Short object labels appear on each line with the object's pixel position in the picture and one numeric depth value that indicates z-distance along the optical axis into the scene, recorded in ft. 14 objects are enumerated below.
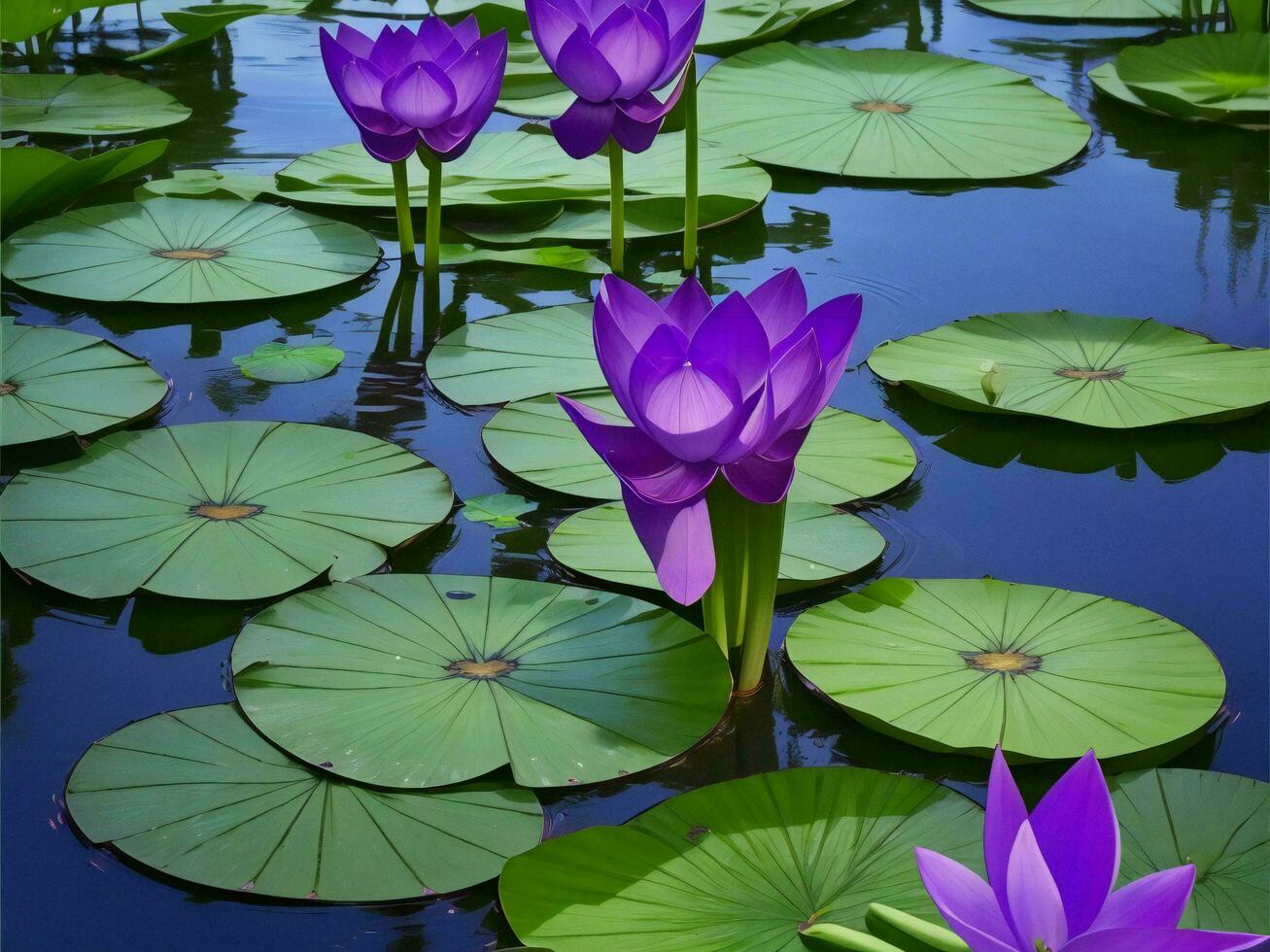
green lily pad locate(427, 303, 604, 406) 12.86
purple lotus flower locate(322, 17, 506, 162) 13.08
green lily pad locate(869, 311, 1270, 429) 12.70
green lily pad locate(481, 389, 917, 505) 12.40
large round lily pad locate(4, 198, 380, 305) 13.27
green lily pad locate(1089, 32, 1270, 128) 14.63
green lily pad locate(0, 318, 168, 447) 12.56
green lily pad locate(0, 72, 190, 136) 14.43
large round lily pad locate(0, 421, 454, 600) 12.08
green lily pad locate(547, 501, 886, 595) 12.09
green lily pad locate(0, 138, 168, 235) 13.43
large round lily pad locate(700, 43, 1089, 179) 14.32
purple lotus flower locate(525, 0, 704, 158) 12.82
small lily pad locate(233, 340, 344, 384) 12.95
